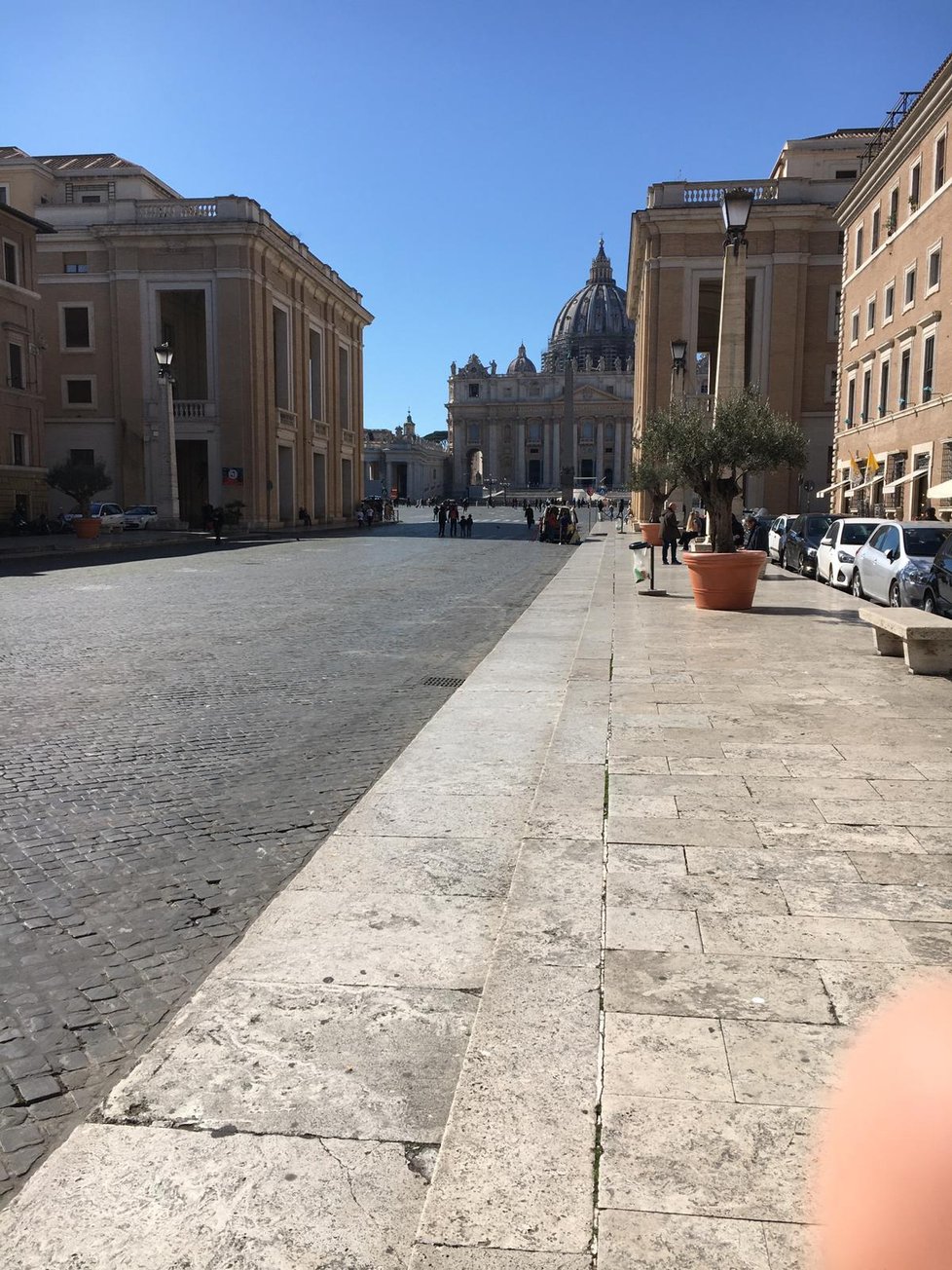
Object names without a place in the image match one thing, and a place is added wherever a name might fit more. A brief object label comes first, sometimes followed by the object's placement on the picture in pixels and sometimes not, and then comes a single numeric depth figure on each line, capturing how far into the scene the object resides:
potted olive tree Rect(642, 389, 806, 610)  13.81
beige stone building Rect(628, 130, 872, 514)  49.38
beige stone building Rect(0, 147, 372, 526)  46.56
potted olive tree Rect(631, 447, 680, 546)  30.98
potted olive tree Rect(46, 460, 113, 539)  41.12
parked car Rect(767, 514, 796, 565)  25.27
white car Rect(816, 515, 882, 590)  18.23
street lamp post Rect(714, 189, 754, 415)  17.39
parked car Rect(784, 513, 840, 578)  21.73
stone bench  8.55
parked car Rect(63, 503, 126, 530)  41.91
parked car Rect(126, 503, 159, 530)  43.62
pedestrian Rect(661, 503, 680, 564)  24.68
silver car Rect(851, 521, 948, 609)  13.80
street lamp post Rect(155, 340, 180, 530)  38.19
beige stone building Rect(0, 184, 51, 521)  37.97
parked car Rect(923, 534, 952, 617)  12.20
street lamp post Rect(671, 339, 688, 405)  31.62
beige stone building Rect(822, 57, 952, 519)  25.67
